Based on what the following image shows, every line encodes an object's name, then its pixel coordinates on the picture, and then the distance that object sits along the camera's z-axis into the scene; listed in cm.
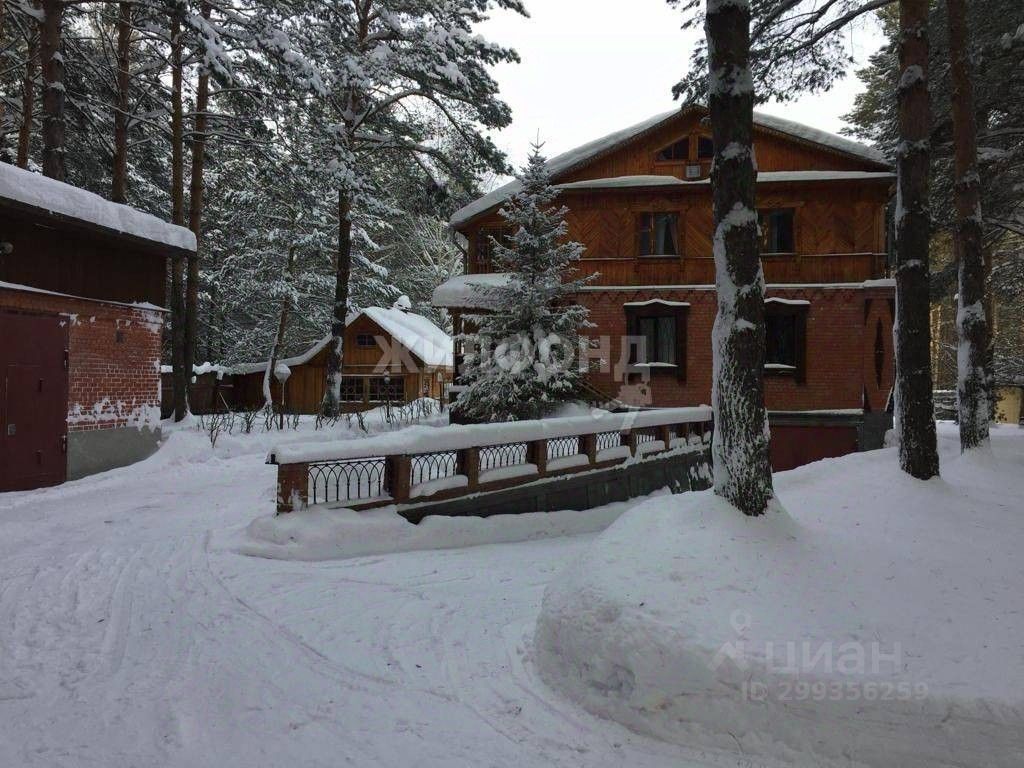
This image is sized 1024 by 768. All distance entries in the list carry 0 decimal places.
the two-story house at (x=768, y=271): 1680
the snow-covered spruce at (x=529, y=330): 1317
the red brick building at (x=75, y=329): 885
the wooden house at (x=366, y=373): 2786
